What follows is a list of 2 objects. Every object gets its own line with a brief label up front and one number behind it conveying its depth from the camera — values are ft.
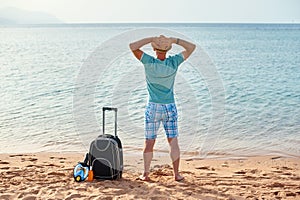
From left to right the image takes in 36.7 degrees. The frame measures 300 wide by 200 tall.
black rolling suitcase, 16.75
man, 15.80
